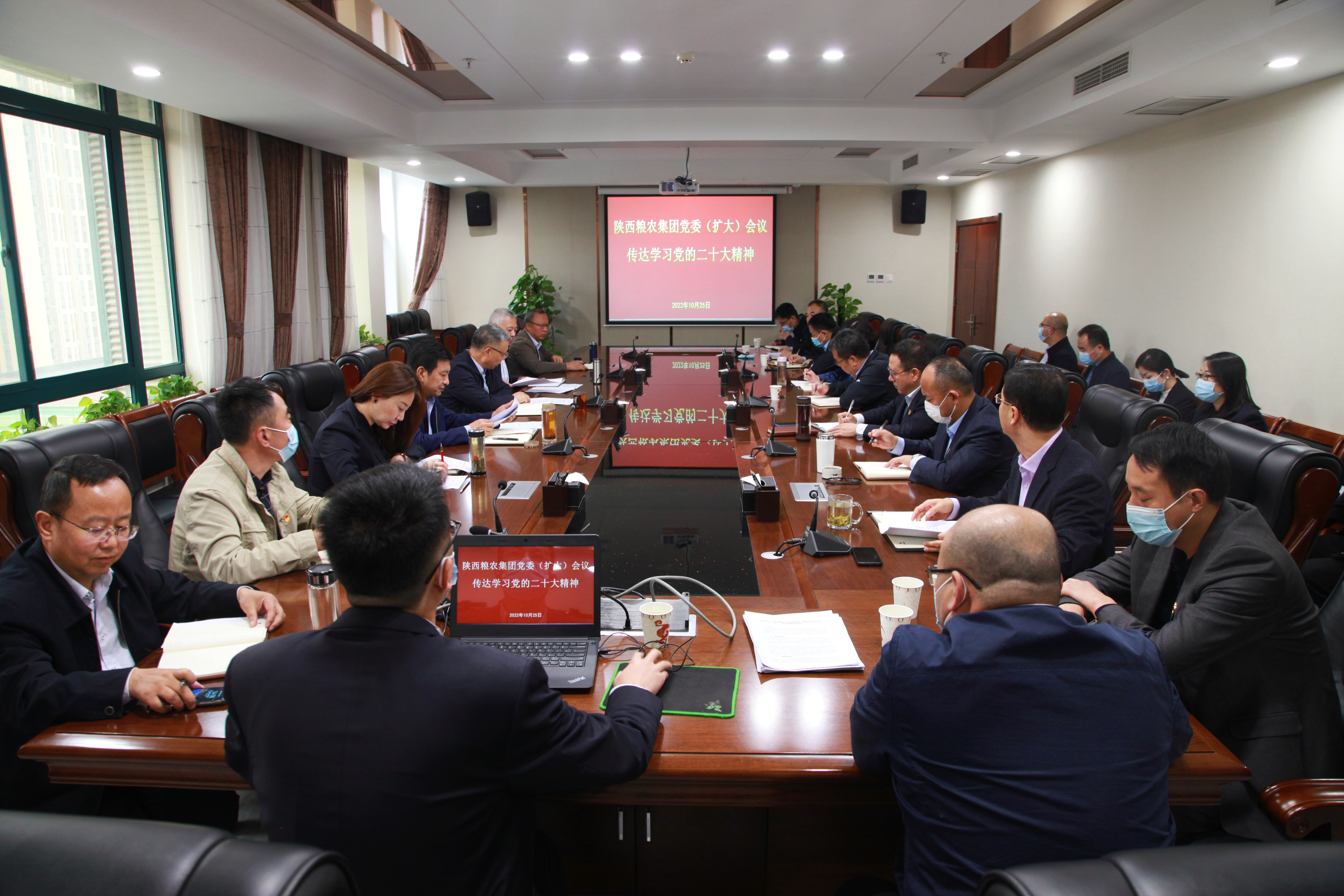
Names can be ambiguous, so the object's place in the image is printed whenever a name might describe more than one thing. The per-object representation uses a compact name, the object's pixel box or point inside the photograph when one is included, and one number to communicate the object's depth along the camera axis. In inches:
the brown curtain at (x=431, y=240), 386.9
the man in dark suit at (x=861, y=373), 182.2
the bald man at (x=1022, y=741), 42.2
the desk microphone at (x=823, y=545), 89.7
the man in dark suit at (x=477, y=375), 185.0
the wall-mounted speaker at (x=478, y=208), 403.5
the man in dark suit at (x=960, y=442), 115.6
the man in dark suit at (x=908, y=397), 149.4
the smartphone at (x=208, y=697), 58.4
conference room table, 51.8
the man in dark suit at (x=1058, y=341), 262.1
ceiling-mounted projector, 316.8
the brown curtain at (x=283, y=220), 242.5
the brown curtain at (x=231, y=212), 214.8
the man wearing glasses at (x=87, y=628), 56.3
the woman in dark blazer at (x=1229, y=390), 161.3
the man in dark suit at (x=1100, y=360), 221.3
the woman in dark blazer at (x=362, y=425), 110.4
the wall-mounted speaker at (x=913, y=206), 400.8
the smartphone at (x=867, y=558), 86.4
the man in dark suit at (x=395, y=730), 40.5
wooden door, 362.3
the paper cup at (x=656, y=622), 65.0
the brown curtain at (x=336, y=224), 279.0
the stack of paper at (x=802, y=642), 63.2
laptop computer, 64.0
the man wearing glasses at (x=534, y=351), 253.8
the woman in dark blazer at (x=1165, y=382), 182.7
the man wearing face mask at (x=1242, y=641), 60.7
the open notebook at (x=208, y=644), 62.7
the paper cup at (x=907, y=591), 68.9
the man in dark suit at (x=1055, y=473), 87.0
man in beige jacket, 81.0
